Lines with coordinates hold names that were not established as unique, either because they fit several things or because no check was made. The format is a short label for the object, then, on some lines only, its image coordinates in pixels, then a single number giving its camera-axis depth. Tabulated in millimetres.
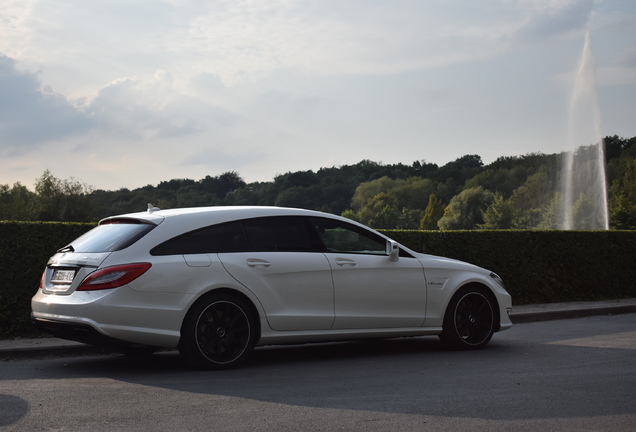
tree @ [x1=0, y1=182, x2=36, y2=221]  114438
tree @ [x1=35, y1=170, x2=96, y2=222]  123125
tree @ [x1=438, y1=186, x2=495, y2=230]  138138
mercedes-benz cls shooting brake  7969
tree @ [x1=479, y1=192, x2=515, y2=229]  127250
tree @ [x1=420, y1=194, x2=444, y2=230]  153500
